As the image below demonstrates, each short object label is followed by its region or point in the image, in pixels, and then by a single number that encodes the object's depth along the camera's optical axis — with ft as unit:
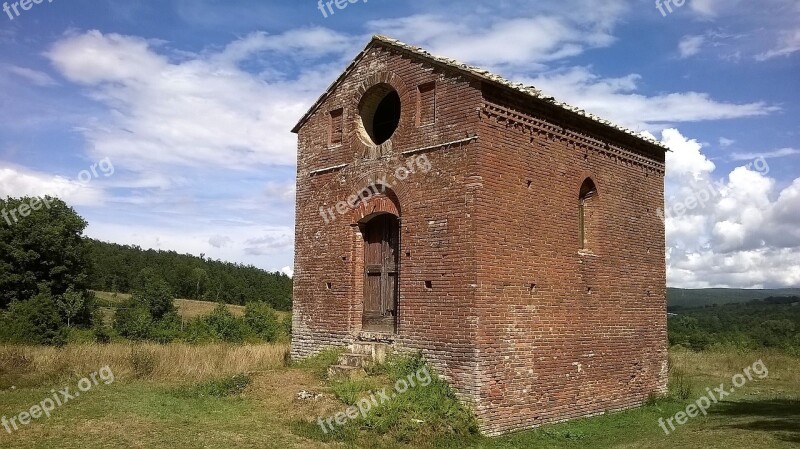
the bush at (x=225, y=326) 100.99
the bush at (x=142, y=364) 43.34
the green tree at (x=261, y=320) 104.63
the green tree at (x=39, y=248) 114.62
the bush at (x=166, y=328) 106.83
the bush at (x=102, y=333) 106.19
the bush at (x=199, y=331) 96.12
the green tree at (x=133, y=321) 117.29
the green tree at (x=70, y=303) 116.26
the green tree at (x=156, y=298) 151.43
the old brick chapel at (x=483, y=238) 34.19
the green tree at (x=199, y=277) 226.17
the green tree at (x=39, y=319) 98.68
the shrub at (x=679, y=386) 48.52
